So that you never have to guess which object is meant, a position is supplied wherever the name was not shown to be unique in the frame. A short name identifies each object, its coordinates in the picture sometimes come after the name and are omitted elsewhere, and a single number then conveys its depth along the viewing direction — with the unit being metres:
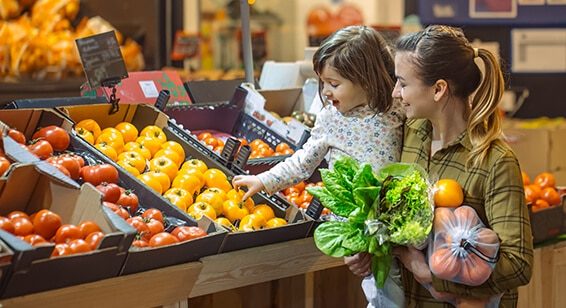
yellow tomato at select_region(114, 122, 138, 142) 3.58
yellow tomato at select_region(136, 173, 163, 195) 3.26
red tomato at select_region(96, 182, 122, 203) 2.95
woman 2.47
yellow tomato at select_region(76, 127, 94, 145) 3.39
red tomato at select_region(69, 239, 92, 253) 2.53
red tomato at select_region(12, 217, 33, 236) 2.56
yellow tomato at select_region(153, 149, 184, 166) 3.45
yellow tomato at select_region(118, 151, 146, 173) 3.37
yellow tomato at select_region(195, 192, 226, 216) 3.26
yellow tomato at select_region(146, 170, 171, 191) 3.31
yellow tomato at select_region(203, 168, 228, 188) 3.38
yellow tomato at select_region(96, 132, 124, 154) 3.46
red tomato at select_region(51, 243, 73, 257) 2.50
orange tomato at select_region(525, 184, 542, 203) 4.09
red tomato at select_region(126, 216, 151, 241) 2.82
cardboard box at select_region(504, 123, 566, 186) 6.09
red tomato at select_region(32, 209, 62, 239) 2.62
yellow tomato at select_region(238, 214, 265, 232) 3.16
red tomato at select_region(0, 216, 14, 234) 2.53
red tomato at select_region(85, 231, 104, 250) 2.57
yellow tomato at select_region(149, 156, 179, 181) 3.39
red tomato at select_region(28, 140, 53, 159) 3.09
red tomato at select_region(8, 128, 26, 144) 3.06
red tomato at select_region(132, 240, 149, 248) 2.71
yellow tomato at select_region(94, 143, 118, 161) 3.34
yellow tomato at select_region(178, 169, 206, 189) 3.37
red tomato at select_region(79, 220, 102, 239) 2.64
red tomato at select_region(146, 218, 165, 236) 2.87
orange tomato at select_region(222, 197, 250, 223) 3.25
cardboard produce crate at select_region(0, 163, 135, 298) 2.38
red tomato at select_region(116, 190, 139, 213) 2.98
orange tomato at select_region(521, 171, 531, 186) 4.30
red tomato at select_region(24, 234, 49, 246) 2.51
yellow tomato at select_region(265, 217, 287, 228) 3.20
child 3.08
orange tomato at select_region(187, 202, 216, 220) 3.19
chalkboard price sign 3.55
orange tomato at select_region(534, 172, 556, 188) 4.25
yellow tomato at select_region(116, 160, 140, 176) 3.31
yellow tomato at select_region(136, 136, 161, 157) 3.53
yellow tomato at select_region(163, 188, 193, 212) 3.21
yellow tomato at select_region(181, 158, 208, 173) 3.44
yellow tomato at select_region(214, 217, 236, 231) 3.13
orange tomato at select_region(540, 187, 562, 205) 4.14
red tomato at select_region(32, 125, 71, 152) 3.21
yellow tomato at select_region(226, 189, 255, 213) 3.31
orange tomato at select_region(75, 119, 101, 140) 3.49
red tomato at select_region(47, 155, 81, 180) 3.02
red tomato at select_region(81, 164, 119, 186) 3.04
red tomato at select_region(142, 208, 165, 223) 2.95
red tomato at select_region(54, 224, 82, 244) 2.60
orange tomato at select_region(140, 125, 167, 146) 3.59
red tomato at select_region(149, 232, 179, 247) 2.76
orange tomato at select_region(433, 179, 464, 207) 2.50
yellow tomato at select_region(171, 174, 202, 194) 3.32
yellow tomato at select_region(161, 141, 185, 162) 3.52
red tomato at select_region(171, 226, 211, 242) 2.84
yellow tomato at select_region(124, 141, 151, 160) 3.46
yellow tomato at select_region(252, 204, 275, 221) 3.26
